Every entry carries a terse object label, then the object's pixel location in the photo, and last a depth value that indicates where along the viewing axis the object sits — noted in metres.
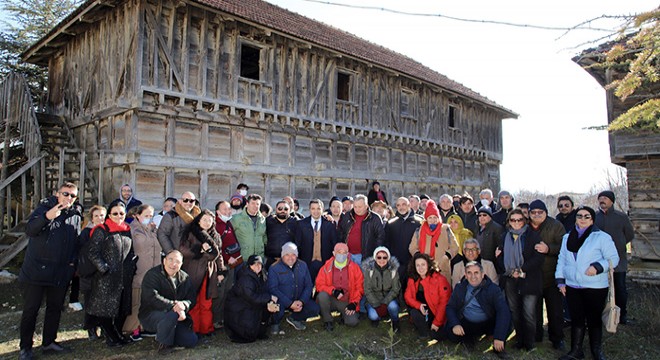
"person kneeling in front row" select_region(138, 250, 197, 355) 5.70
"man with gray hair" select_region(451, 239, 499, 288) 6.28
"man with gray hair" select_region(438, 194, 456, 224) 7.96
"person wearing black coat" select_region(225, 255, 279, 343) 6.23
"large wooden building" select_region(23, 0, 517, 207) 11.95
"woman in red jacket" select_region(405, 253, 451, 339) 6.42
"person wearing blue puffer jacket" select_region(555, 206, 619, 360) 5.48
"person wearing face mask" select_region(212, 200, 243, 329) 6.89
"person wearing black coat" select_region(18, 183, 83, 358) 5.49
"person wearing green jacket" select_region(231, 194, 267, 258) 7.24
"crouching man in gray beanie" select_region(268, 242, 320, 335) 6.76
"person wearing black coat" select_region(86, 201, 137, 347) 5.74
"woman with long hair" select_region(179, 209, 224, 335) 6.28
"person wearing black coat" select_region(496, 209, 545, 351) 5.88
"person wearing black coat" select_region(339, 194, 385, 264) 7.41
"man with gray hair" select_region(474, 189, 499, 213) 9.55
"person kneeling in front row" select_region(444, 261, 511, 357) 5.96
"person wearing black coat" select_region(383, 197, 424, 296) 7.52
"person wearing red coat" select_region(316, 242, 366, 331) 6.98
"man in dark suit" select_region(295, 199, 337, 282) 7.70
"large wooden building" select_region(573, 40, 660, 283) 13.63
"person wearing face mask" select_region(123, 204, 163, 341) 6.36
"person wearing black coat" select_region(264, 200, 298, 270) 7.50
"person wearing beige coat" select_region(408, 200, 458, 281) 6.89
